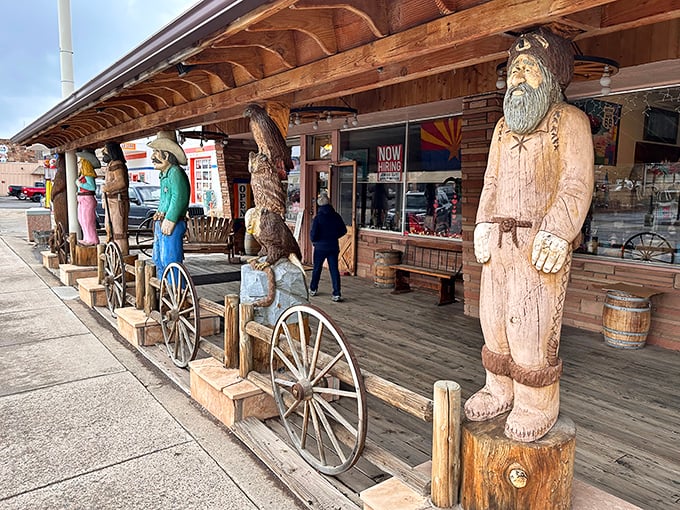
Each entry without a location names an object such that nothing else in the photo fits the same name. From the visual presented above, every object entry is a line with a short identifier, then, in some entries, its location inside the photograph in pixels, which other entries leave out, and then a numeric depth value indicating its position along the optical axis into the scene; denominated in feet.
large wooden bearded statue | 6.14
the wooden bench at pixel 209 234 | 29.48
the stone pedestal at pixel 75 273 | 24.86
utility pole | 36.60
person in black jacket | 21.84
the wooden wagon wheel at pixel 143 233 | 27.43
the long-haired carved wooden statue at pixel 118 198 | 20.36
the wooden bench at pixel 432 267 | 21.15
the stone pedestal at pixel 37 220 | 44.57
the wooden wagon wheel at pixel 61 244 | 28.07
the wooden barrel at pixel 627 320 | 15.35
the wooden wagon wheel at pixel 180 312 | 12.77
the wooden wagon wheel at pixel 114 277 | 17.81
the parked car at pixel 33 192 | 119.59
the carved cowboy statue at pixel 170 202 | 15.35
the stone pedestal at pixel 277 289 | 11.63
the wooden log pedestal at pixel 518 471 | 6.23
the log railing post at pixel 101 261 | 20.07
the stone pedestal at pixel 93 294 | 20.68
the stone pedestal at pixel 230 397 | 10.54
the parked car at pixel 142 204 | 49.08
